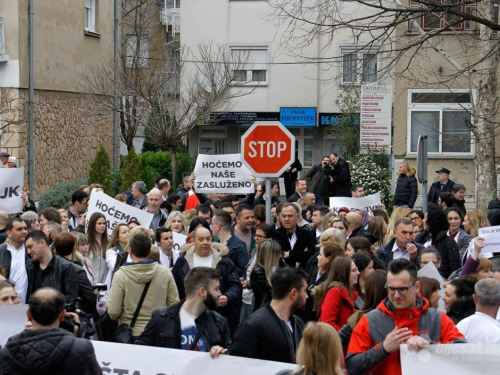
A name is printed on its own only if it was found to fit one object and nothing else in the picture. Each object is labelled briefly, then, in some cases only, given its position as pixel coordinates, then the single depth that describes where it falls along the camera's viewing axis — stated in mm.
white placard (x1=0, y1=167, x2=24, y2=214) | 12953
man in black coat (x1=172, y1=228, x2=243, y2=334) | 8305
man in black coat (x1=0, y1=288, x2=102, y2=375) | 4891
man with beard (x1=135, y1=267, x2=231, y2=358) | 6152
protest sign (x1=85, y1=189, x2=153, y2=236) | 11539
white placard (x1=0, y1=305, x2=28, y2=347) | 6582
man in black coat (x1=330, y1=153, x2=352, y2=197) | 18500
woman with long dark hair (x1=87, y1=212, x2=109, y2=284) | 9383
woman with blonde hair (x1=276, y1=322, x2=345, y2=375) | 4742
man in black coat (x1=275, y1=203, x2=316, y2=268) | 9547
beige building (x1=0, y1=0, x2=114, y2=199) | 23484
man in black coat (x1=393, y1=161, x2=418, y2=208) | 17625
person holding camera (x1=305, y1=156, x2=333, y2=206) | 18531
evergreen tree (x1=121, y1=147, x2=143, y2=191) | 22531
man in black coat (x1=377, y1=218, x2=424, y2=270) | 9438
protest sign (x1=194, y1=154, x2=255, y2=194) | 14062
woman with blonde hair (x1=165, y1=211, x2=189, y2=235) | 11031
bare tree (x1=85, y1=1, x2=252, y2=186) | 25969
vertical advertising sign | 24953
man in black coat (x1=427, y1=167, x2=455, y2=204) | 17359
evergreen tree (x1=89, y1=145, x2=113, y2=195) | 22266
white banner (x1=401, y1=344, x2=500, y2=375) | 5070
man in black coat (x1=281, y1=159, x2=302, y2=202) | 19234
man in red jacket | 5207
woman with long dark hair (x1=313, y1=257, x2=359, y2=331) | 6594
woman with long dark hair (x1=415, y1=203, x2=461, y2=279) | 9797
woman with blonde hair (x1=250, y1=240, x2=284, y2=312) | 7949
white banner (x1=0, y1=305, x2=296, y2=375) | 5676
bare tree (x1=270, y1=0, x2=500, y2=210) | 10273
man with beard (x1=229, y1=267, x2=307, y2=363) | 5645
